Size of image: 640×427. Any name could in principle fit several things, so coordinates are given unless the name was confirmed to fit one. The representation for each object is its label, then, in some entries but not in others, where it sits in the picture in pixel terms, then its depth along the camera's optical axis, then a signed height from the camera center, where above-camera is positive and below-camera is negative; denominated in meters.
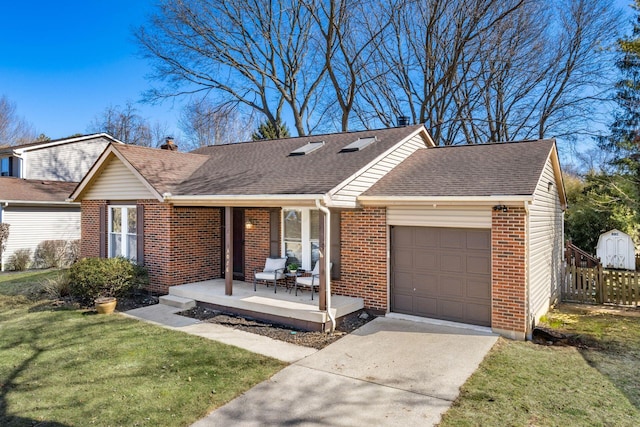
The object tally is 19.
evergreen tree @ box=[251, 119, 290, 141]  24.62 +5.66
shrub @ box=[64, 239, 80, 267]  18.84 -1.71
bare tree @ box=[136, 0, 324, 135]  21.12 +9.40
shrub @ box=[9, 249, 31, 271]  17.42 -1.95
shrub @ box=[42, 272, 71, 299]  10.54 -1.92
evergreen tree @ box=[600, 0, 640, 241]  17.31 +4.01
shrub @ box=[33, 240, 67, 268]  18.25 -1.80
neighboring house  17.62 +1.46
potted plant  9.69 -1.30
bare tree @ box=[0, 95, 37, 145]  39.41 +9.17
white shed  16.86 -1.52
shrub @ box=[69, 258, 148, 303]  9.55 -1.53
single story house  7.61 -0.03
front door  11.41 -0.79
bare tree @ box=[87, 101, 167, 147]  36.66 +8.65
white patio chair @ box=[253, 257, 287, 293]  9.80 -1.42
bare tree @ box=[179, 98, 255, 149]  31.04 +7.61
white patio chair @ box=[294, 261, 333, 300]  9.07 -1.49
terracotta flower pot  8.96 -2.04
